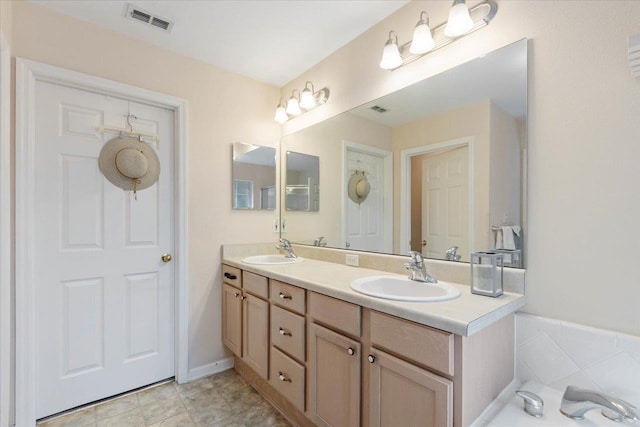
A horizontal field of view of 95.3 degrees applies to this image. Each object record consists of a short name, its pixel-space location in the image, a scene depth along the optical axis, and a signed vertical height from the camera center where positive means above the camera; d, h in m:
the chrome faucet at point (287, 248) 2.36 -0.29
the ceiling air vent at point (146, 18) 1.71 +1.19
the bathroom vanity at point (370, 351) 0.95 -0.56
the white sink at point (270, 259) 2.17 -0.37
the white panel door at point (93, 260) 1.73 -0.31
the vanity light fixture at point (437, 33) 1.34 +0.90
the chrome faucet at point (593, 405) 0.91 -0.63
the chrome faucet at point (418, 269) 1.46 -0.28
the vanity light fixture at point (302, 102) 2.25 +0.88
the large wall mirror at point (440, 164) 1.27 +0.27
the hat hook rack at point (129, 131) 1.90 +0.55
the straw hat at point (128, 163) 1.90 +0.33
